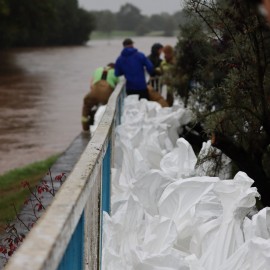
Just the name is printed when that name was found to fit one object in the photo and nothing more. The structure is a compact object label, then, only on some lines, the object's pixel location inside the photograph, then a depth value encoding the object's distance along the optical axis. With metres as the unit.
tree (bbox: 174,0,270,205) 7.41
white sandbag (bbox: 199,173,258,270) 5.62
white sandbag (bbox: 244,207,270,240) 5.58
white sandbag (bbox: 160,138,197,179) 8.47
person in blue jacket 17.44
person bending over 17.48
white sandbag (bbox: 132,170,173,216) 7.37
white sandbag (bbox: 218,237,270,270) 4.92
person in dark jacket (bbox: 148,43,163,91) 20.92
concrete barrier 2.67
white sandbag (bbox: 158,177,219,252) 6.45
